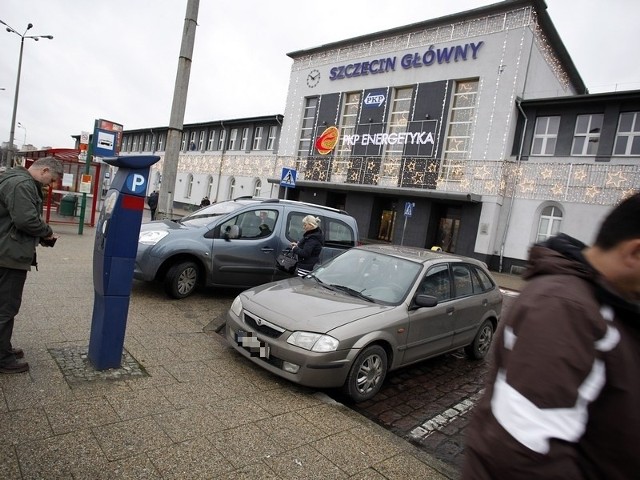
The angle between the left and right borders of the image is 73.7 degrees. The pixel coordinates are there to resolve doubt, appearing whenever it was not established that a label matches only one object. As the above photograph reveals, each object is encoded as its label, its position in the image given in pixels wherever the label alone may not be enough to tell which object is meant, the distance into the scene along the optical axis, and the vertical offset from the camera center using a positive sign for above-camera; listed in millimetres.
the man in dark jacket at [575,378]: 1127 -315
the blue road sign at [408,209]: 19258 +1168
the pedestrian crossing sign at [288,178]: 13078 +1161
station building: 18094 +5271
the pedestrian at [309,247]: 6602 -422
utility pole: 8680 +1782
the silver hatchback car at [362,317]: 4102 -974
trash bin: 14977 -828
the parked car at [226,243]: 6594 -602
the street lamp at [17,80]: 26625 +5786
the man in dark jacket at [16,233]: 3490 -488
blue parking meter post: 3854 -598
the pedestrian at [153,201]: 22030 -310
